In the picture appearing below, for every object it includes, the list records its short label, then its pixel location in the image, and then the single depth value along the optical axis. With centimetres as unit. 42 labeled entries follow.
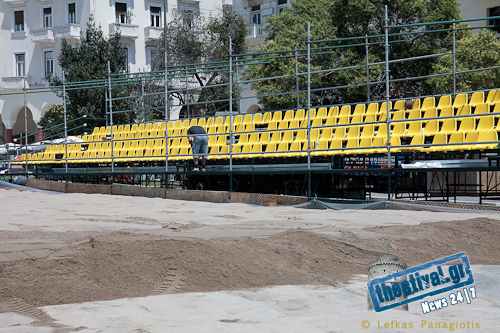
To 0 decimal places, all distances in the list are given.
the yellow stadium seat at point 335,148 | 1330
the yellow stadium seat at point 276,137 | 1570
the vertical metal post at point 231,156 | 1450
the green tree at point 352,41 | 2634
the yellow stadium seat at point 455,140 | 1161
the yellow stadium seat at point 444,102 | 1362
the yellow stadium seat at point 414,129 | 1310
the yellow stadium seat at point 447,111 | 1327
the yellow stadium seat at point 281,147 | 1487
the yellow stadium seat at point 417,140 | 1270
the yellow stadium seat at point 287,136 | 1545
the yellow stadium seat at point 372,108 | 1502
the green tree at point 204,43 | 3606
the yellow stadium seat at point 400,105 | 1468
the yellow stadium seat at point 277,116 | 1667
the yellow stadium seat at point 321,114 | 1596
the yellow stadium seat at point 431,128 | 1291
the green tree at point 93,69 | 3098
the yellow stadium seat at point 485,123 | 1182
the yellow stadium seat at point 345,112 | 1529
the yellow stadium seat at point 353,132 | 1394
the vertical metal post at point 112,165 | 1809
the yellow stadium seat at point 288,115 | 1639
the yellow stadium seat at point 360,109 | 1543
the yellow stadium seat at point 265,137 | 1592
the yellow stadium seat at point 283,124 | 1631
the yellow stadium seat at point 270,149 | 1476
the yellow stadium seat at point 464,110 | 1292
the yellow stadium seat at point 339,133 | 1427
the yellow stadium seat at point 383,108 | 1461
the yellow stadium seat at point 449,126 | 1249
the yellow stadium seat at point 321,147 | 1369
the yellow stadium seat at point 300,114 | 1599
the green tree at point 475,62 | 2328
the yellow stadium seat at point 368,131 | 1380
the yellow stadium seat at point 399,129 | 1346
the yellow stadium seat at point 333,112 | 1561
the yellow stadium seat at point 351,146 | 1288
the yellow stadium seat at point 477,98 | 1308
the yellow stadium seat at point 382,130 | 1369
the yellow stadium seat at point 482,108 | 1252
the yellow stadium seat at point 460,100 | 1336
